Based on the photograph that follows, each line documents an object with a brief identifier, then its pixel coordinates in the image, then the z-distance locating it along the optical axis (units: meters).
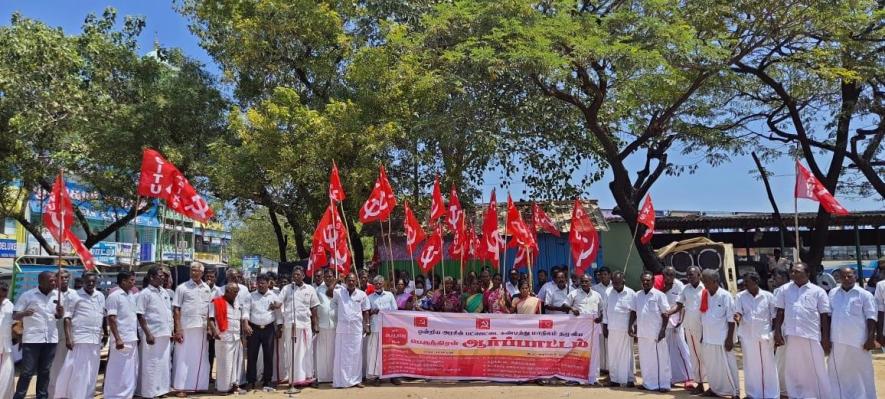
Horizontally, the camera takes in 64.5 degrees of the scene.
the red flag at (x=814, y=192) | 9.78
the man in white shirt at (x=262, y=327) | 9.15
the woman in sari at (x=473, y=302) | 10.15
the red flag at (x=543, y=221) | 12.56
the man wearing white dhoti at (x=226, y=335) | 8.85
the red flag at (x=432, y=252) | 11.59
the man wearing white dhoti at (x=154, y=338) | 8.49
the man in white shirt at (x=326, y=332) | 9.45
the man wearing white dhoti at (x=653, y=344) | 8.74
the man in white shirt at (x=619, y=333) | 8.98
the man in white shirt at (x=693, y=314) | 8.60
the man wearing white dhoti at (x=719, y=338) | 8.20
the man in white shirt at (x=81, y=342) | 8.09
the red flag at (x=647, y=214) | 11.05
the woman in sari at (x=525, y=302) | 9.56
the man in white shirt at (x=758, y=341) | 7.92
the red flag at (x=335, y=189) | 10.33
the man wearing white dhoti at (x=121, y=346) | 8.25
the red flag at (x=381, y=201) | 10.84
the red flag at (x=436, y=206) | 11.14
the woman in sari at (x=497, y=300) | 9.92
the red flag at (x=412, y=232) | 11.76
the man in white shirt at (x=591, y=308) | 9.19
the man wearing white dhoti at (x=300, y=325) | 9.25
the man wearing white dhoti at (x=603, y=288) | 9.81
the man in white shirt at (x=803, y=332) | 7.55
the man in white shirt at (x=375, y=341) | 9.45
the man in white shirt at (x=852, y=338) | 7.34
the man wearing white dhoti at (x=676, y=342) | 8.97
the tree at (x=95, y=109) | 16.00
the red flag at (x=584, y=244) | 10.55
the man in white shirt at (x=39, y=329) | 7.77
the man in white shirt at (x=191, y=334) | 8.80
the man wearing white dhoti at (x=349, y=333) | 9.23
